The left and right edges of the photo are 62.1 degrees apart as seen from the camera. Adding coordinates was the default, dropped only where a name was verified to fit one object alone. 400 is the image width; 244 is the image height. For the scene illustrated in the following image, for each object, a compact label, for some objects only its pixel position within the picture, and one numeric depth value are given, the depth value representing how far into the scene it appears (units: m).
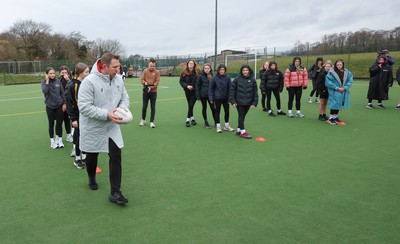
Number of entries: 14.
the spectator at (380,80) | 11.55
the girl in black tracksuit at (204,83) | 8.73
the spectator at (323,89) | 9.39
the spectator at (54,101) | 6.61
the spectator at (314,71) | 12.43
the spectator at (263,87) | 10.81
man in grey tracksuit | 3.79
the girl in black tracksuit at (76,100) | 5.17
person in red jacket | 10.04
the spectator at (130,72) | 37.33
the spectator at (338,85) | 8.86
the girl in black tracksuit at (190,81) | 9.16
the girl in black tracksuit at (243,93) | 7.71
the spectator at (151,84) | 9.12
